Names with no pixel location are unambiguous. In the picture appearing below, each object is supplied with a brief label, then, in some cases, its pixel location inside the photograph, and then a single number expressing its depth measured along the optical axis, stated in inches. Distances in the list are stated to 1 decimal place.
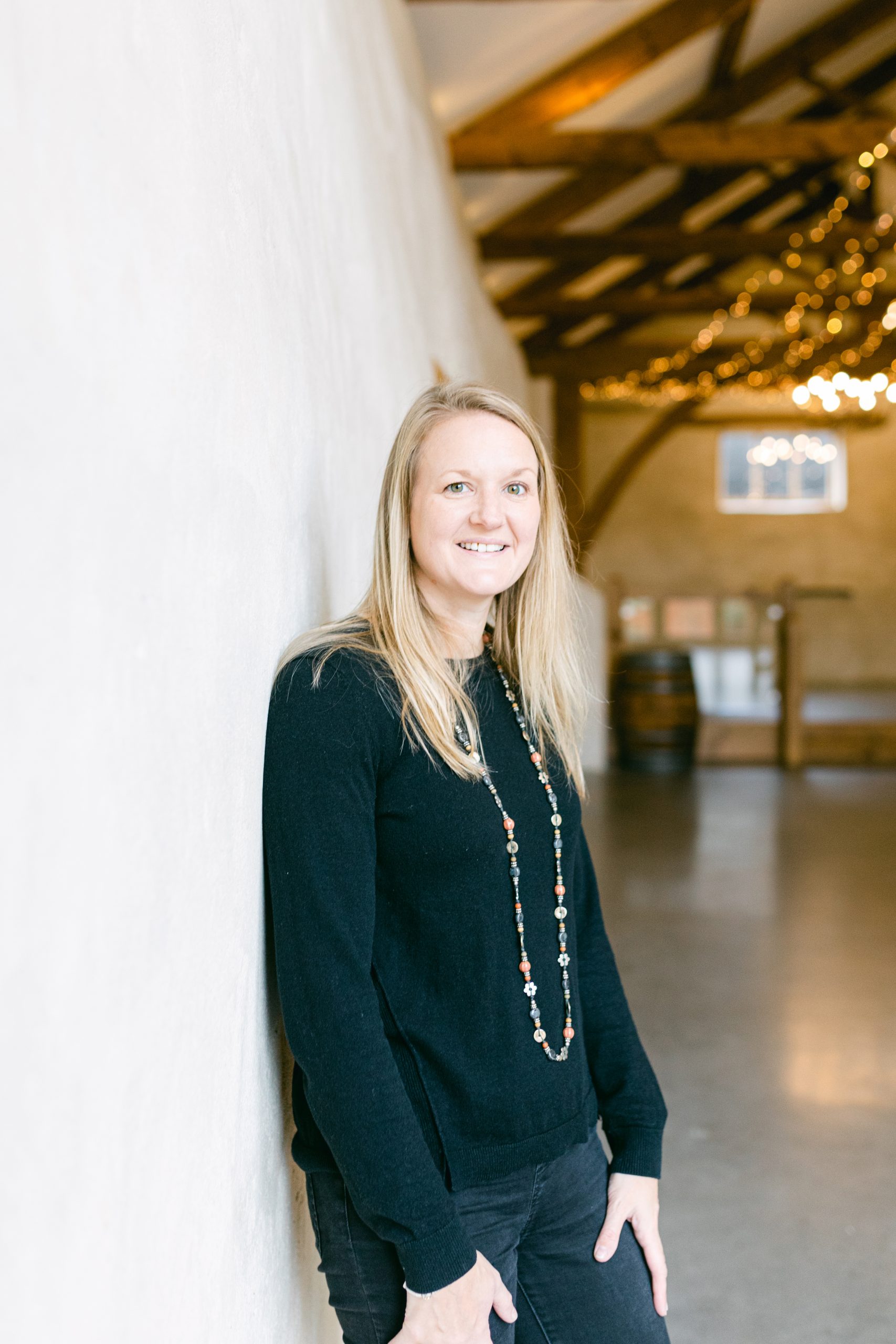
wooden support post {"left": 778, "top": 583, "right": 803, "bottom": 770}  340.2
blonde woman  39.7
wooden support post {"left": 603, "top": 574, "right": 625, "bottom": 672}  357.7
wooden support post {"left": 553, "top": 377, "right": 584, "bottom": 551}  374.9
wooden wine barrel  326.0
